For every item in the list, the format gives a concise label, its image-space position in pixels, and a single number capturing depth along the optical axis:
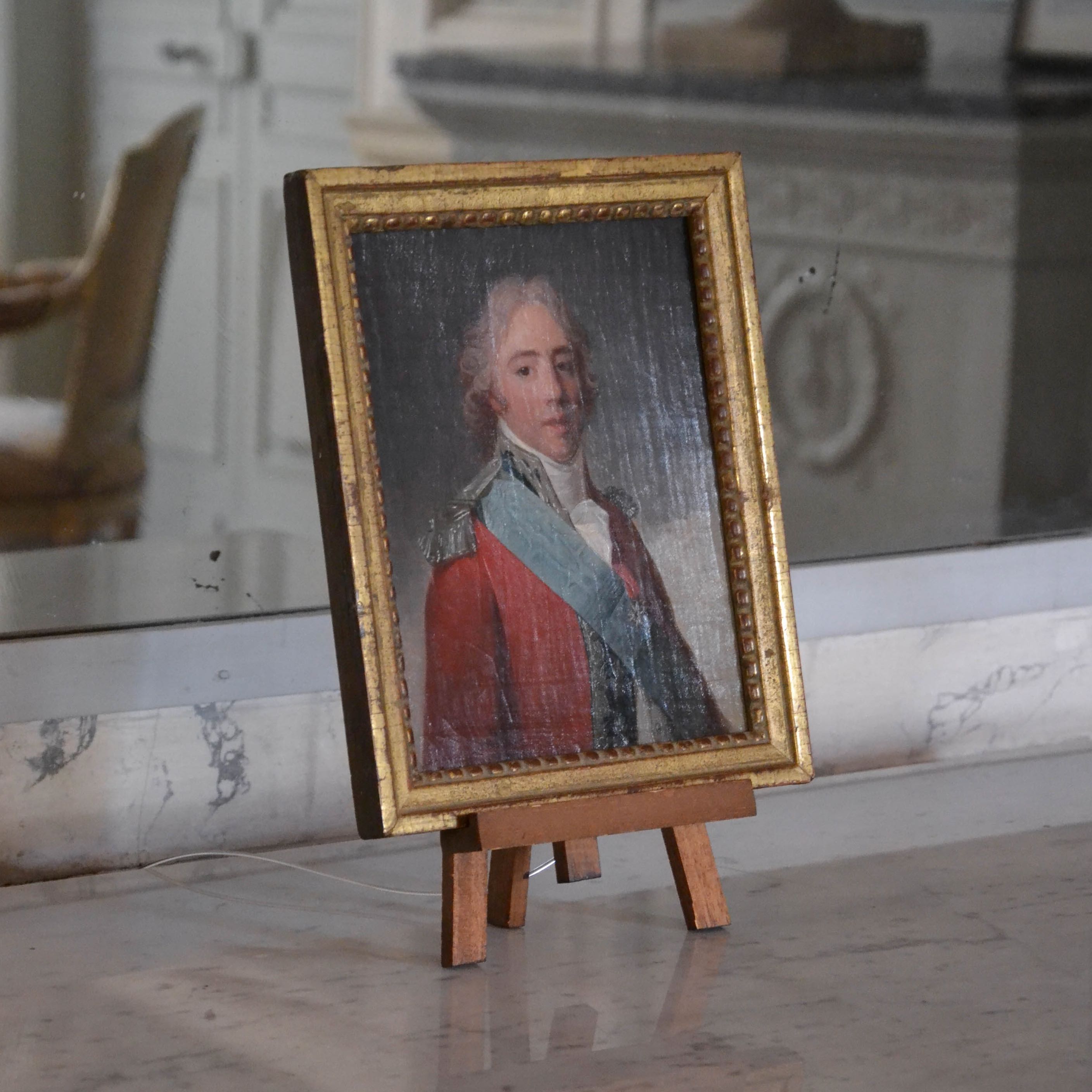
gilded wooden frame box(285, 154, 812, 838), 1.79
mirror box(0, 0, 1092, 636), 1.96
